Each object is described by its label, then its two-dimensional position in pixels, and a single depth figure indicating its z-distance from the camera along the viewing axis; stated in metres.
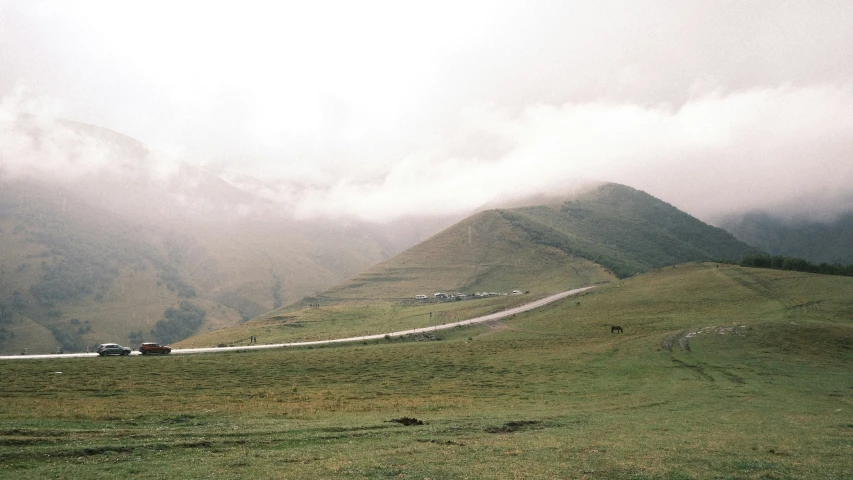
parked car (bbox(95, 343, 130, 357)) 67.19
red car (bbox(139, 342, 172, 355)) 69.88
